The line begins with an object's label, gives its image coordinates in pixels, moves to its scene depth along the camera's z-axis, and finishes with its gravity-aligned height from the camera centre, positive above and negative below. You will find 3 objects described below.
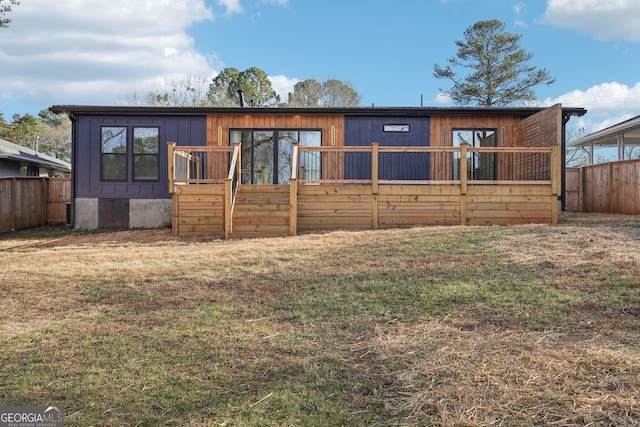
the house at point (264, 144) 11.55 +1.63
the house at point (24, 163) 16.36 +1.70
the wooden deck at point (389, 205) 9.15 +0.00
